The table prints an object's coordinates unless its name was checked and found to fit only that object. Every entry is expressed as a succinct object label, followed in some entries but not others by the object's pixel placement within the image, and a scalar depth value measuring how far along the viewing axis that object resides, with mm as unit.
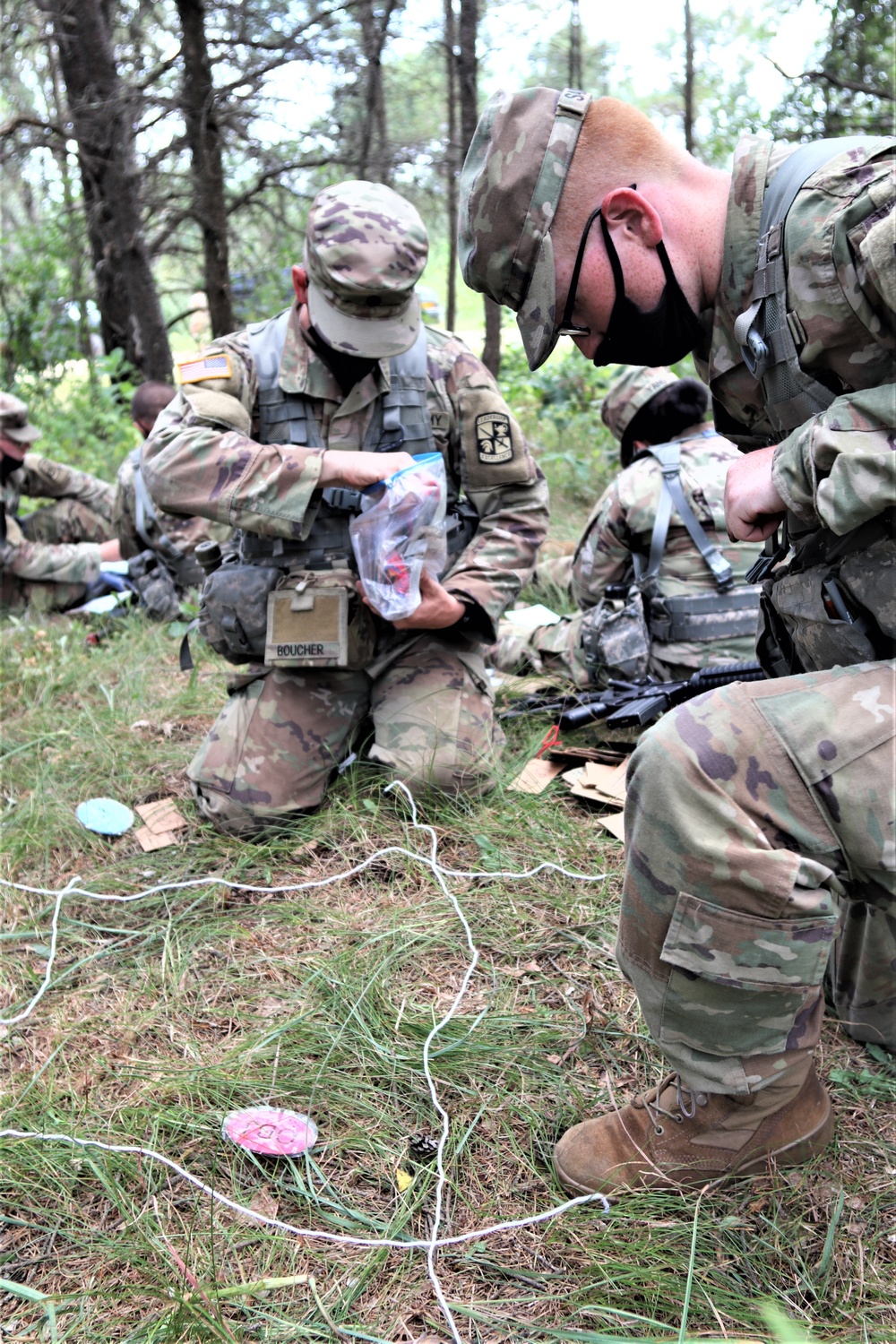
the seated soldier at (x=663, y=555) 3707
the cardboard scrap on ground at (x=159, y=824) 3189
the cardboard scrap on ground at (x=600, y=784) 3221
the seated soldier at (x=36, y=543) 5977
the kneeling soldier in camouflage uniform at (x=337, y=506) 3094
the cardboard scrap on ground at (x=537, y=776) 3330
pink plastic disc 1920
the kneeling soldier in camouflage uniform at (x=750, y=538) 1583
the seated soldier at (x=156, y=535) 5570
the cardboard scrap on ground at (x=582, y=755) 3535
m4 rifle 3283
